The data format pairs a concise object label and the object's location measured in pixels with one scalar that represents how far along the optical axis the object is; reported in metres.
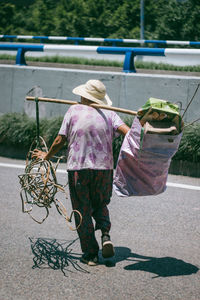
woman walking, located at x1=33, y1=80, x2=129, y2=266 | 4.78
